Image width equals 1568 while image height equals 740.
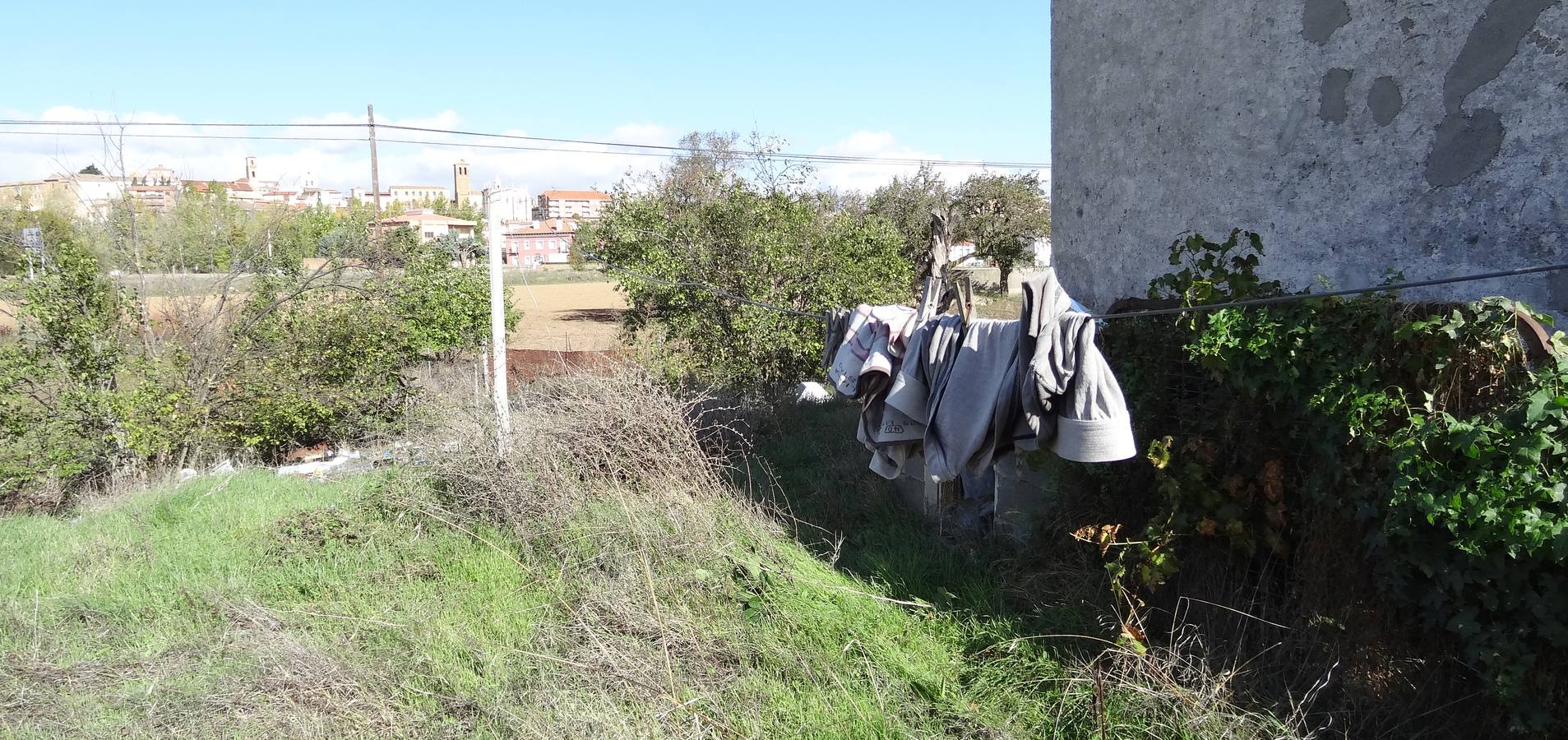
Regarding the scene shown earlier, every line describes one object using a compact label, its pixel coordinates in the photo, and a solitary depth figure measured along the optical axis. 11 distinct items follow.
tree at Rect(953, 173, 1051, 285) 26.14
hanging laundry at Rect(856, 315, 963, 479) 3.51
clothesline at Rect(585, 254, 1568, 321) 2.37
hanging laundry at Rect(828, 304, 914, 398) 3.82
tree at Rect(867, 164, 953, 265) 21.22
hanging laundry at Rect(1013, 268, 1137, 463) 2.80
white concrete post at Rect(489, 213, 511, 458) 7.07
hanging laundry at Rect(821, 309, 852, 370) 4.60
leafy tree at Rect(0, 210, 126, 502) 10.08
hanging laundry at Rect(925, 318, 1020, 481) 3.22
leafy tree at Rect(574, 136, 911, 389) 10.55
